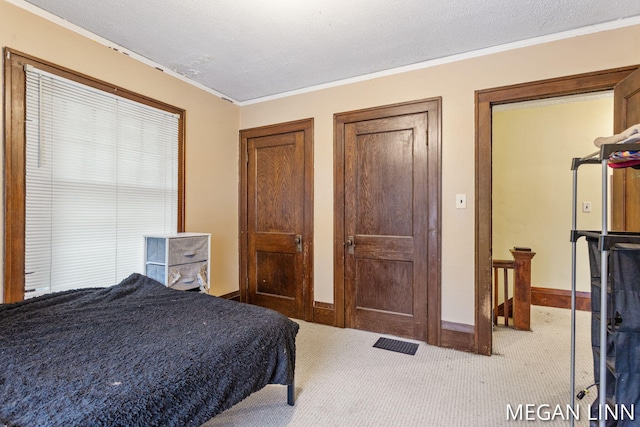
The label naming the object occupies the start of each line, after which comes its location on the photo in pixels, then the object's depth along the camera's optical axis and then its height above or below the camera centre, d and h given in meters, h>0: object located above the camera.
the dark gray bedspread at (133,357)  0.96 -0.56
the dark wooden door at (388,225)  2.74 -0.11
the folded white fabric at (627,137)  1.27 +0.32
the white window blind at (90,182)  2.06 +0.23
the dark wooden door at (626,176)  1.87 +0.23
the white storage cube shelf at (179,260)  2.50 -0.39
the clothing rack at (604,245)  1.18 -0.12
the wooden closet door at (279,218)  3.26 -0.05
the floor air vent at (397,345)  2.57 -1.11
